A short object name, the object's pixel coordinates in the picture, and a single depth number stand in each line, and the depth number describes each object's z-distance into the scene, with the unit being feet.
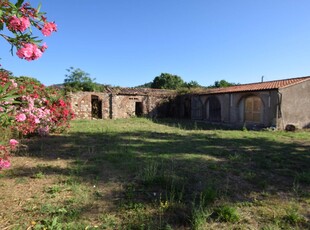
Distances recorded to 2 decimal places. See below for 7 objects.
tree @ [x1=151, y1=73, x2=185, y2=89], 138.00
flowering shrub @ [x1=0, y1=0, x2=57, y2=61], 7.40
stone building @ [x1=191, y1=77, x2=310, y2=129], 45.32
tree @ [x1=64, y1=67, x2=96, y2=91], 67.92
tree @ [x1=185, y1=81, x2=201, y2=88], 132.67
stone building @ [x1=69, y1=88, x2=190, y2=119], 66.95
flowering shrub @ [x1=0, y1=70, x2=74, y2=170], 22.63
